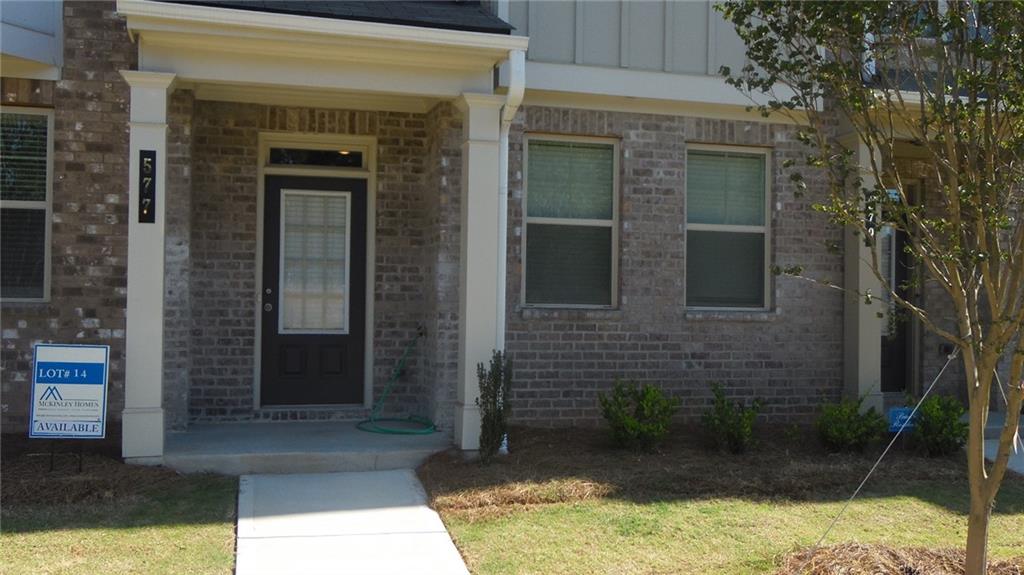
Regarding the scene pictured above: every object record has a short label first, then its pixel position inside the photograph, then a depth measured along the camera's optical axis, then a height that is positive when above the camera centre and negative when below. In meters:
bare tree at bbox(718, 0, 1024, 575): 4.62 +0.84
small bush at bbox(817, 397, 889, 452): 8.12 -0.99
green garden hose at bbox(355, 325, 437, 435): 8.36 -1.09
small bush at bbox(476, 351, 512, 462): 7.42 -0.82
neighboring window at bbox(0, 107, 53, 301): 8.03 +0.77
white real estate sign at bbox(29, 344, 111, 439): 6.72 -0.67
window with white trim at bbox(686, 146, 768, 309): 9.24 +0.75
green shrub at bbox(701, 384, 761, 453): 7.94 -0.97
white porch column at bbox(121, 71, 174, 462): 6.96 -0.01
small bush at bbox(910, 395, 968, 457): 8.12 -0.98
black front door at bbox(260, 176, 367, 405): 8.89 +0.08
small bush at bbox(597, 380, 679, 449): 7.83 -0.90
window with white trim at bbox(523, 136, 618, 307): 8.84 +0.75
